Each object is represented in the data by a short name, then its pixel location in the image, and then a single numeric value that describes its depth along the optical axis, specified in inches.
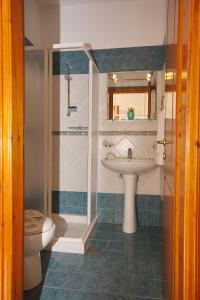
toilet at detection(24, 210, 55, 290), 67.1
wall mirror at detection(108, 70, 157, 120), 114.0
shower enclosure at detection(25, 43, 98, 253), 100.8
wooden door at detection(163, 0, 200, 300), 30.1
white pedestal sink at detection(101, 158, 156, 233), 101.5
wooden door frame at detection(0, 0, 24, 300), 34.6
